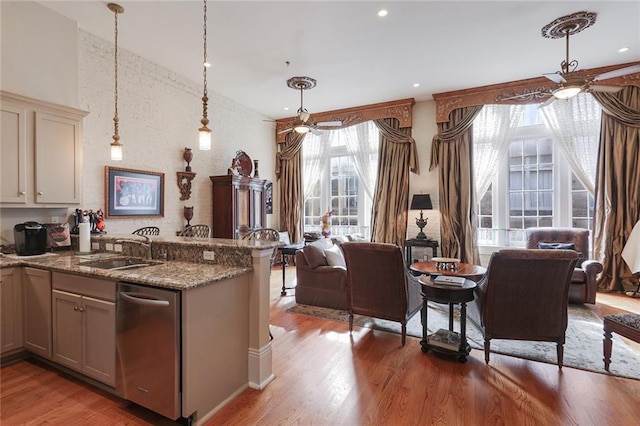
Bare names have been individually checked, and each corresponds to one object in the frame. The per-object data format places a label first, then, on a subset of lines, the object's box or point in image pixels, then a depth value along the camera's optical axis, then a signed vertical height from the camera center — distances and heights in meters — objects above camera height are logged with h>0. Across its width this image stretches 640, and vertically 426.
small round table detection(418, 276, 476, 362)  2.72 -0.98
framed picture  4.09 +0.27
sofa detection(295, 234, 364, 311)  4.06 -0.89
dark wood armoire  5.57 +0.10
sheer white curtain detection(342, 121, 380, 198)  6.63 +1.30
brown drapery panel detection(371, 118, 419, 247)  6.14 +0.60
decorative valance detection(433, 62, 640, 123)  4.79 +2.07
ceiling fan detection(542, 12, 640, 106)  3.52 +1.60
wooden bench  2.35 -0.92
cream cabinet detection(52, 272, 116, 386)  2.15 -0.85
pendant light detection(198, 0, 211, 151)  2.62 +0.65
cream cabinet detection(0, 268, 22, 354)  2.64 -0.86
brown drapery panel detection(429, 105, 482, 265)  5.66 +0.45
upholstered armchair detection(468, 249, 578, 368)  2.46 -0.70
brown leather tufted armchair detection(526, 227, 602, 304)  4.12 -0.55
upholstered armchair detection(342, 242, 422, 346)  2.99 -0.73
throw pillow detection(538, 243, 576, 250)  4.69 -0.53
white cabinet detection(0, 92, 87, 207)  2.85 +0.58
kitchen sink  2.57 -0.45
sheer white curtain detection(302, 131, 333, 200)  7.15 +1.27
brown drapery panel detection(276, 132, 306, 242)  7.32 +0.60
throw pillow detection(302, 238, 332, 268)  4.11 -0.59
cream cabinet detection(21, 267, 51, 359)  2.57 -0.85
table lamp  5.60 +0.11
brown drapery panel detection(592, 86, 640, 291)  4.68 +0.45
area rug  2.69 -1.32
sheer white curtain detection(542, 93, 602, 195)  5.02 +1.33
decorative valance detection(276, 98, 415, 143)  6.17 +2.10
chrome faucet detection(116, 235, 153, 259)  2.78 -0.29
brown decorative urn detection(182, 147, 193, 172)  5.10 +0.92
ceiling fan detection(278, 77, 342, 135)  4.99 +1.53
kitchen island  1.89 -0.63
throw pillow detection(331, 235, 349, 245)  4.75 -0.44
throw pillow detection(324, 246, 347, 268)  4.17 -0.63
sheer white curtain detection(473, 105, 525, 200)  5.49 +1.34
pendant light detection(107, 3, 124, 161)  3.12 +0.75
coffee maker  2.95 -0.26
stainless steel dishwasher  1.84 -0.86
